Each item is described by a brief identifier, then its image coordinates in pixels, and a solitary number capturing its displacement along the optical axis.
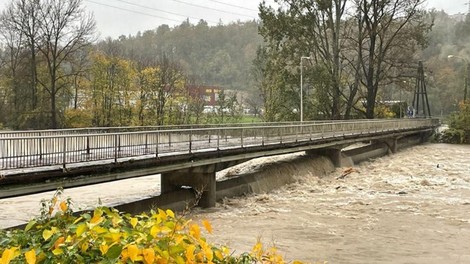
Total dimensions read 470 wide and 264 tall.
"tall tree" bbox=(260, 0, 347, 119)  47.97
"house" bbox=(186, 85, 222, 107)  64.14
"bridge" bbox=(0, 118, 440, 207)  13.18
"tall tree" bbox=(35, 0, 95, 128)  43.84
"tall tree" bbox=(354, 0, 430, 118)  50.62
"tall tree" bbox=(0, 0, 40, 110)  43.47
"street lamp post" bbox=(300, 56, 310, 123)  44.03
